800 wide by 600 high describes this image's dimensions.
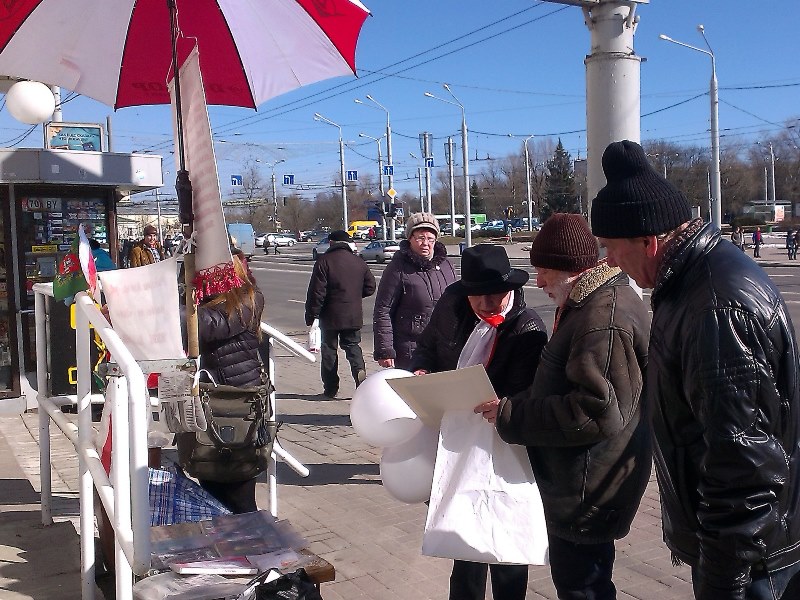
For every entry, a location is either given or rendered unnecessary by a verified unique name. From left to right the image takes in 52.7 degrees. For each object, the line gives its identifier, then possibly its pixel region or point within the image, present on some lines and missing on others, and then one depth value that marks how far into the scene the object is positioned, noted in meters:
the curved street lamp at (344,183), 51.84
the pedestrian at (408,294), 5.71
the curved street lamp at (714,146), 29.97
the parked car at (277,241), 65.44
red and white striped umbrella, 3.71
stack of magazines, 2.63
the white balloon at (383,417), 3.01
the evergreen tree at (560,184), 80.75
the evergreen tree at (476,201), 98.94
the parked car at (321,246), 52.51
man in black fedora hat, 3.08
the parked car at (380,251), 44.25
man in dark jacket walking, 8.36
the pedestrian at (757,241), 37.23
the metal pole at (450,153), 45.75
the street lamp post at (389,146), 48.12
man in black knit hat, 1.81
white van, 44.41
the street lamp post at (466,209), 35.70
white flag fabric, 3.01
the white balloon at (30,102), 6.91
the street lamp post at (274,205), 93.12
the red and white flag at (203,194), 2.89
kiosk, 7.87
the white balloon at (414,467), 3.00
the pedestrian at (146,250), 13.80
